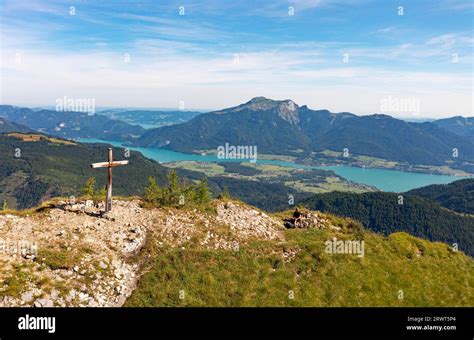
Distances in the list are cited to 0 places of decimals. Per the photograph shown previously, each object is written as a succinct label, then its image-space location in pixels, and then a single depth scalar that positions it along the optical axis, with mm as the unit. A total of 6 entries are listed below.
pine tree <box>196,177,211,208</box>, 32788
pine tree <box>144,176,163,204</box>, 30656
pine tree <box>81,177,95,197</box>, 37969
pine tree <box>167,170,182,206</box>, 30844
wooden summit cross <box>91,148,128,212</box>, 24797
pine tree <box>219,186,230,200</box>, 33825
